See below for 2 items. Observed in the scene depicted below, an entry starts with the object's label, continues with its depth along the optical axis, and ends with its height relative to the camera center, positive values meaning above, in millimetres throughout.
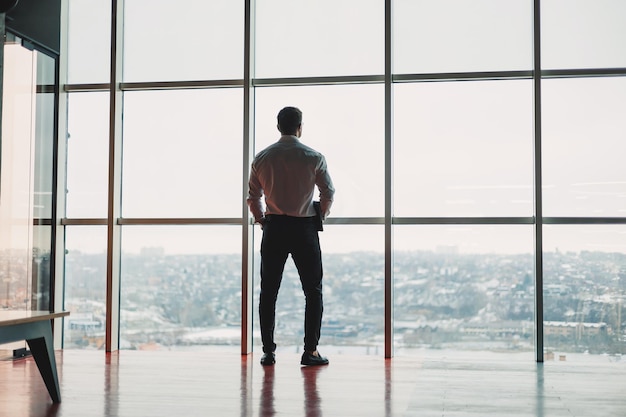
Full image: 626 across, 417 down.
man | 4395 +156
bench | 3160 -401
